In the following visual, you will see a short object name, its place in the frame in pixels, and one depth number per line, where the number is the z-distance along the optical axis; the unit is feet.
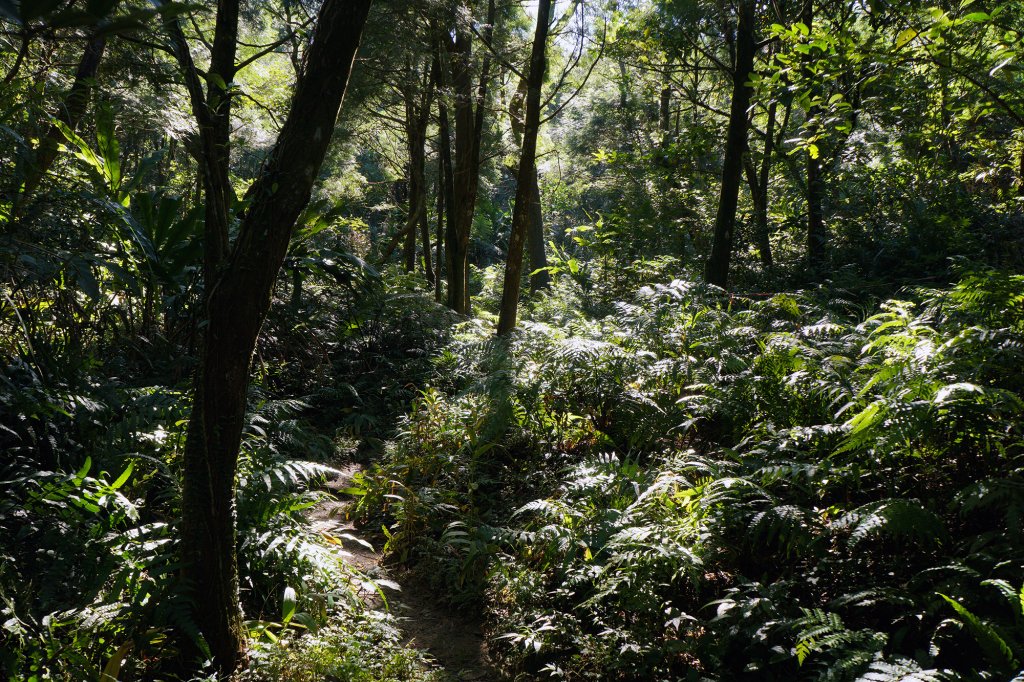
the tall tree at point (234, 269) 8.95
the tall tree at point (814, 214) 32.07
